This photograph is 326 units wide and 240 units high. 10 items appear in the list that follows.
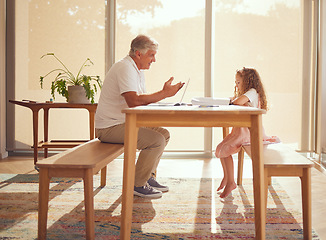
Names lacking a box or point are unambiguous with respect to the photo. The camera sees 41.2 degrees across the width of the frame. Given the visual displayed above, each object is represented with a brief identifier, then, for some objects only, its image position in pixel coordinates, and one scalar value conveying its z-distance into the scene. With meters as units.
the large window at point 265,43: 5.10
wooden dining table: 2.03
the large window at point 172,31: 5.09
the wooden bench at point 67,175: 2.12
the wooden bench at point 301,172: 2.19
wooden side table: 4.13
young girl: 3.00
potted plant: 4.21
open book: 2.50
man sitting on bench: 2.86
